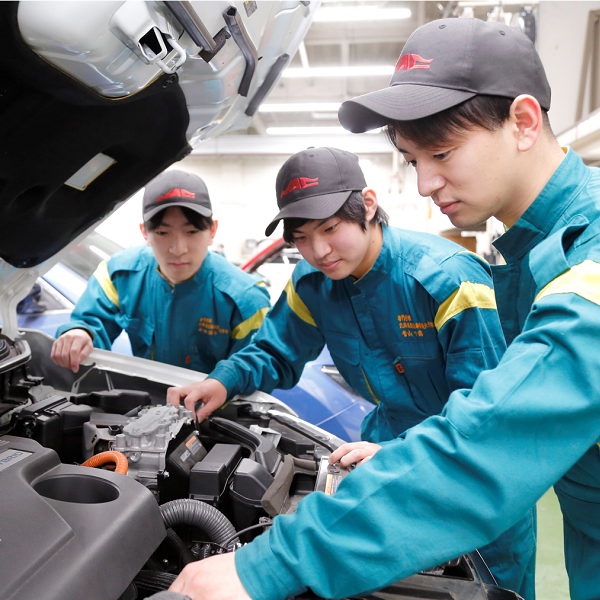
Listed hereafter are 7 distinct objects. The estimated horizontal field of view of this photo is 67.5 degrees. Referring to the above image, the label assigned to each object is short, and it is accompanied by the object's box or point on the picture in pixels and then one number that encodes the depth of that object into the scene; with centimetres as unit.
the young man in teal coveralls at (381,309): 127
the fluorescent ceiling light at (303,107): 816
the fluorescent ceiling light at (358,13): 505
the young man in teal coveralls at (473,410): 58
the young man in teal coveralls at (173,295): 181
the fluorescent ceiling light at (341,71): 659
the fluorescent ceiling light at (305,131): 998
